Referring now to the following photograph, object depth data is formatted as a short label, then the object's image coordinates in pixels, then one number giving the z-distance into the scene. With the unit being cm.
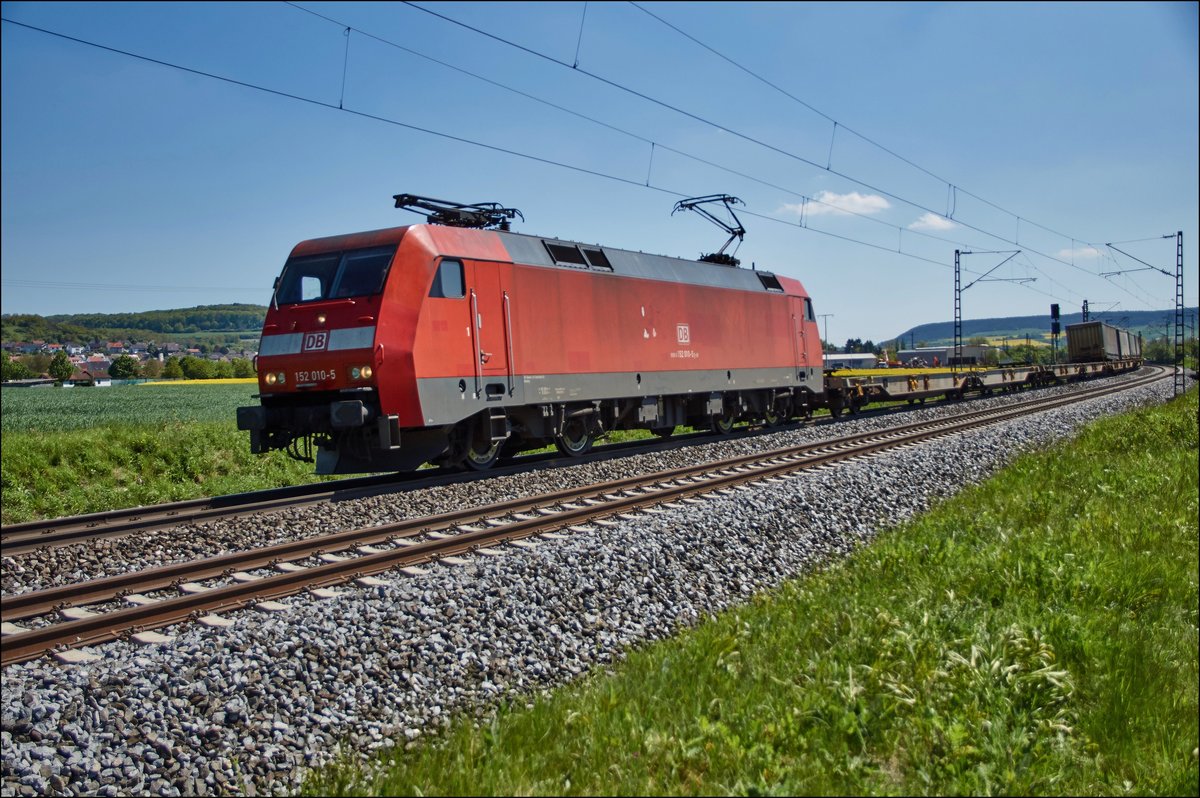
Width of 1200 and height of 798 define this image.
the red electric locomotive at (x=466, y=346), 1168
